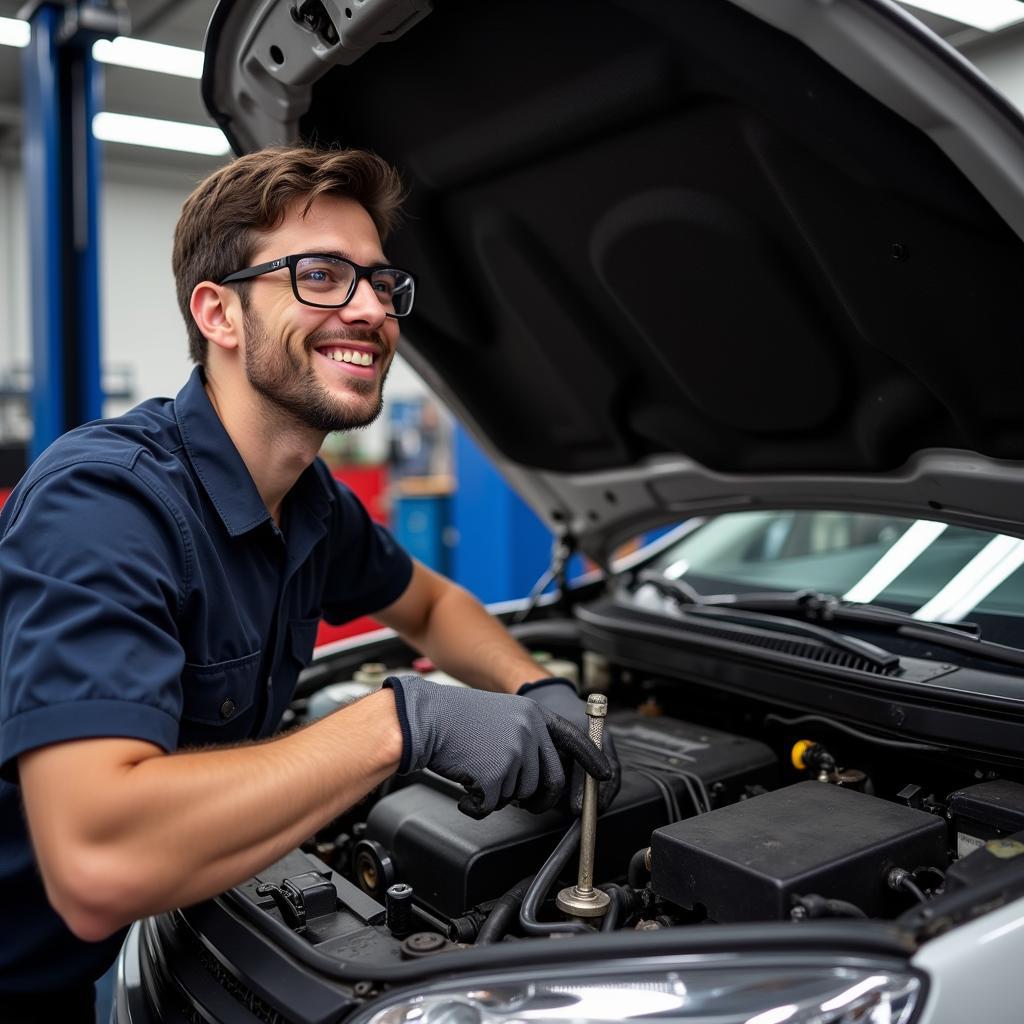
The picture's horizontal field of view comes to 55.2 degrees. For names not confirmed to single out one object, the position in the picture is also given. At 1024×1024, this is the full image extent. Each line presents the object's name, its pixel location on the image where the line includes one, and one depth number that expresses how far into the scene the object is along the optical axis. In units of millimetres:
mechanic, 994
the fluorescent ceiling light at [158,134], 8281
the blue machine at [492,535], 5480
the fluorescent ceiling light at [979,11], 5512
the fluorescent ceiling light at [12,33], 6105
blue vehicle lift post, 3381
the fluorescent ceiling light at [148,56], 6320
